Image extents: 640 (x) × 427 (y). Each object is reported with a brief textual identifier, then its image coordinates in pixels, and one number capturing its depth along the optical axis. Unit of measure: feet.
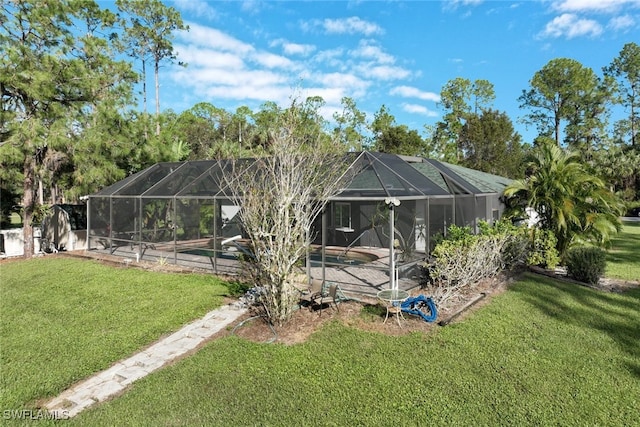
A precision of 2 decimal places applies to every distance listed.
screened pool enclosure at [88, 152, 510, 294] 27.48
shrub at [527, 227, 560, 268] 32.50
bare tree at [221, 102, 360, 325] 19.12
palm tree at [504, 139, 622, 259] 32.17
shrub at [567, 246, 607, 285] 28.66
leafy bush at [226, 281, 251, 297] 25.90
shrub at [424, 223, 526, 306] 23.83
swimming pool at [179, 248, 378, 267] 34.63
